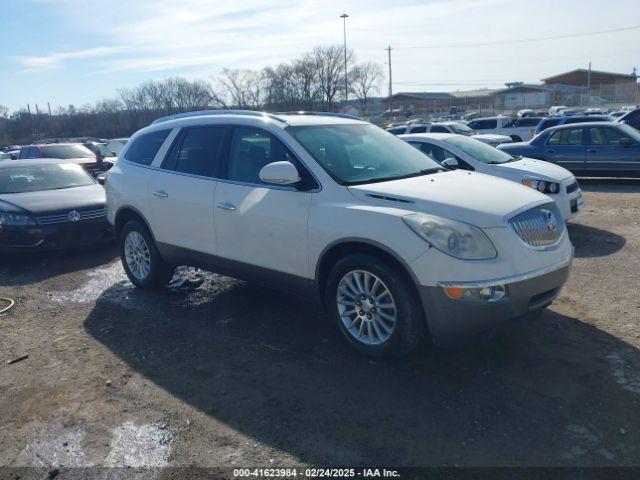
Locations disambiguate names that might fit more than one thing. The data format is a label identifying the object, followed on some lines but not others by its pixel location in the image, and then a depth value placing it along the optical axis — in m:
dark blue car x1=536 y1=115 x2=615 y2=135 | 19.48
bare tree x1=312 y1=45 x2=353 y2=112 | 62.88
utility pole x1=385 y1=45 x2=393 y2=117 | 69.31
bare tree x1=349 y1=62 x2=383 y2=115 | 71.44
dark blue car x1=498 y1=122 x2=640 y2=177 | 12.08
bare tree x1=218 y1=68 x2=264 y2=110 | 61.94
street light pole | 58.12
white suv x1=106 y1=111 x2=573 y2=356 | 3.80
